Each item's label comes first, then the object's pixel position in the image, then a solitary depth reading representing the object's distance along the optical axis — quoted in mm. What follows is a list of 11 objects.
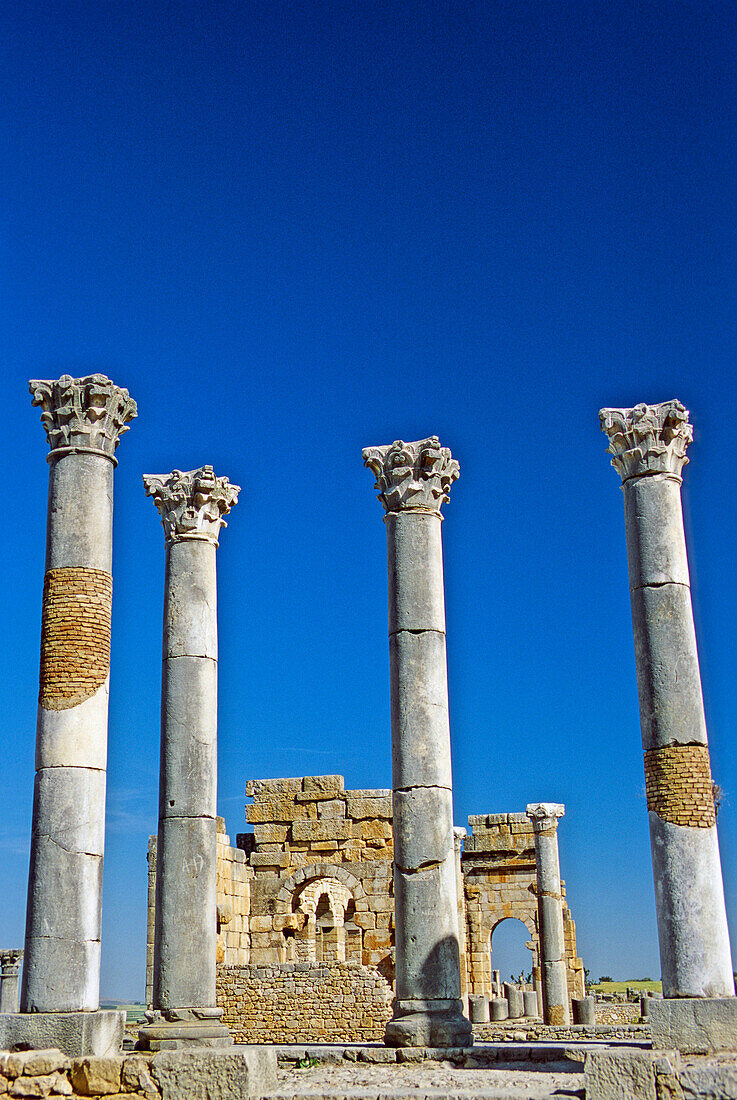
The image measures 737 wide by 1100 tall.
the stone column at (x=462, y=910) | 31000
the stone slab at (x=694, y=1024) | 12602
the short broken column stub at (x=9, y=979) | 31984
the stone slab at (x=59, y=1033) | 12070
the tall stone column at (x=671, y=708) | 13336
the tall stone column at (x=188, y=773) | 15211
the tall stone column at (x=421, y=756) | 14656
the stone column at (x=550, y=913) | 28094
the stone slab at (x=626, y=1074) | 9828
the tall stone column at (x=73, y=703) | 12688
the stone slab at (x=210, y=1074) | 10812
